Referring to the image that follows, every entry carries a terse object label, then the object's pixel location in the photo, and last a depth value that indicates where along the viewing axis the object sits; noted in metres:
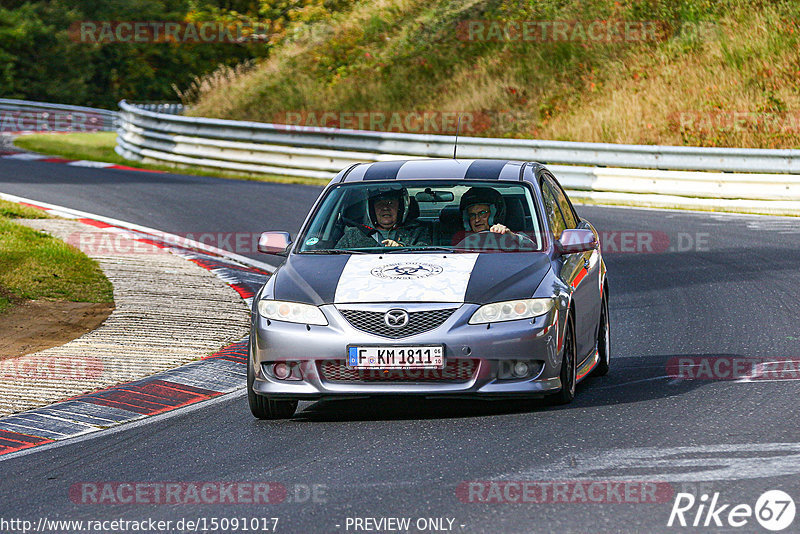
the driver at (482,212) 17.72
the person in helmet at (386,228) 17.64
